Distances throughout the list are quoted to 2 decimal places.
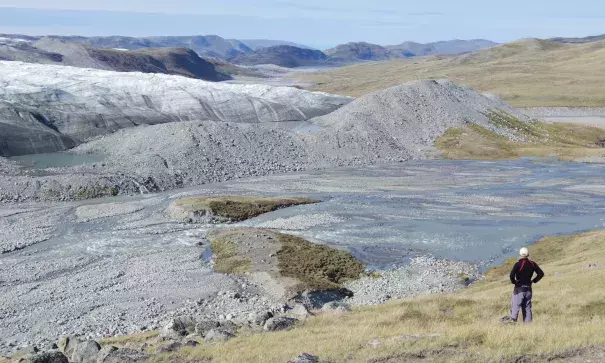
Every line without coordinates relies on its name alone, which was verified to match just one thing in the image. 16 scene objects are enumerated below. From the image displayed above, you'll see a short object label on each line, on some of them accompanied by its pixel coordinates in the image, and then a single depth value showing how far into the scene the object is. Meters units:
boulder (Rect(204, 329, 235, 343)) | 25.78
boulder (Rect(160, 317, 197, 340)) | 28.67
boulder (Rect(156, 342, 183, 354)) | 24.06
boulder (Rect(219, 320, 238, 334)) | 28.73
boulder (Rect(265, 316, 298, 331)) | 28.38
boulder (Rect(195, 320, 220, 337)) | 28.53
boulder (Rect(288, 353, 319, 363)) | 19.94
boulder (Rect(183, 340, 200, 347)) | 24.58
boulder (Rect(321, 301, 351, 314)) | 32.53
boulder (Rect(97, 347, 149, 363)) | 22.76
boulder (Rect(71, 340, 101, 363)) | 24.08
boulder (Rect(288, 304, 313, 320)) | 31.81
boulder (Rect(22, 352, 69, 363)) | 22.28
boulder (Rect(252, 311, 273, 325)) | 30.84
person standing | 23.03
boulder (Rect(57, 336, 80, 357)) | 26.69
